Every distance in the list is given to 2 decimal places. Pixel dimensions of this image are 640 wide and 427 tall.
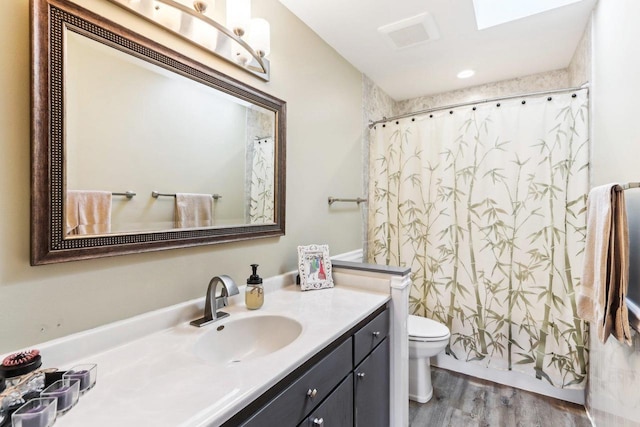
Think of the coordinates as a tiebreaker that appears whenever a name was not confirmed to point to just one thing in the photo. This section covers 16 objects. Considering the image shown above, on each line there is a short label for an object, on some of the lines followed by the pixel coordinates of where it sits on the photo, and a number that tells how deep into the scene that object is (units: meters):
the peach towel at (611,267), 1.11
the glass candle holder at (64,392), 0.65
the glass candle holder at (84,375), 0.72
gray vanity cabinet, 0.80
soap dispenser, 1.30
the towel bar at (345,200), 2.11
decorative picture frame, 1.64
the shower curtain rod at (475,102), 1.89
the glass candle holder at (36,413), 0.57
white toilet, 1.94
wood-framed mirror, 0.85
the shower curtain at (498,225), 1.92
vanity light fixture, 1.08
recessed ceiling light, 2.50
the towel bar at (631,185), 1.02
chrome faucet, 1.09
